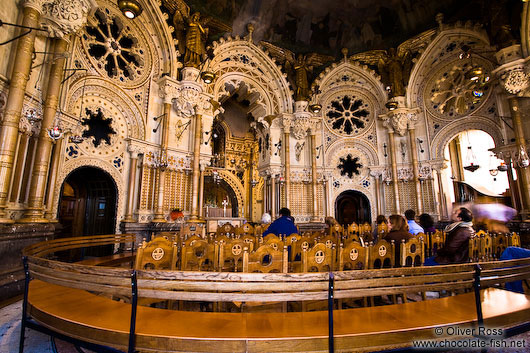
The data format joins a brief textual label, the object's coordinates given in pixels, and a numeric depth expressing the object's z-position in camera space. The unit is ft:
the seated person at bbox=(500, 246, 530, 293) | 11.87
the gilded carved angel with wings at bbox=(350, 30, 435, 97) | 44.86
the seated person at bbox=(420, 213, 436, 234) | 18.31
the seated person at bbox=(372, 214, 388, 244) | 23.94
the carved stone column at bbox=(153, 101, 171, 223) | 29.87
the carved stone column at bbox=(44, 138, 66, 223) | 21.06
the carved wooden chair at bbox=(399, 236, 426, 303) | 13.30
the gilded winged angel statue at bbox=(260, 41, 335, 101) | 45.07
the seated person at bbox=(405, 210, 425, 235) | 19.65
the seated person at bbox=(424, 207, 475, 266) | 12.76
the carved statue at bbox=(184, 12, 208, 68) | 33.32
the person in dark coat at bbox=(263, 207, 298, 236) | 19.19
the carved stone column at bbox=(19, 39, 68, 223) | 17.84
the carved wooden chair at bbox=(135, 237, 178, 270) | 10.03
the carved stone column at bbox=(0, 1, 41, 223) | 15.20
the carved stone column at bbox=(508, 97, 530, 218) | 31.48
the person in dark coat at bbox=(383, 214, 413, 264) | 14.62
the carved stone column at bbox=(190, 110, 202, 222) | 33.25
